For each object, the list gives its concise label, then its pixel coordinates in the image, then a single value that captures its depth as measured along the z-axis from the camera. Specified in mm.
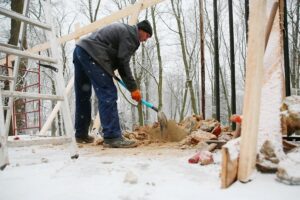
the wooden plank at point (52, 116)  4367
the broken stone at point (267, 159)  1395
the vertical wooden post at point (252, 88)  1308
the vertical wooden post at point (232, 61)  3607
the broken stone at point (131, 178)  1430
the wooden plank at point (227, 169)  1241
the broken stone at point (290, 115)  1945
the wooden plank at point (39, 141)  1766
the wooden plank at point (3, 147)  1710
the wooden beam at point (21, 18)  1909
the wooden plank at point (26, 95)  1882
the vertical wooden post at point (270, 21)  1737
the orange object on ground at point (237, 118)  1867
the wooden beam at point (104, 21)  3991
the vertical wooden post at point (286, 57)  2765
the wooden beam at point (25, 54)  1873
